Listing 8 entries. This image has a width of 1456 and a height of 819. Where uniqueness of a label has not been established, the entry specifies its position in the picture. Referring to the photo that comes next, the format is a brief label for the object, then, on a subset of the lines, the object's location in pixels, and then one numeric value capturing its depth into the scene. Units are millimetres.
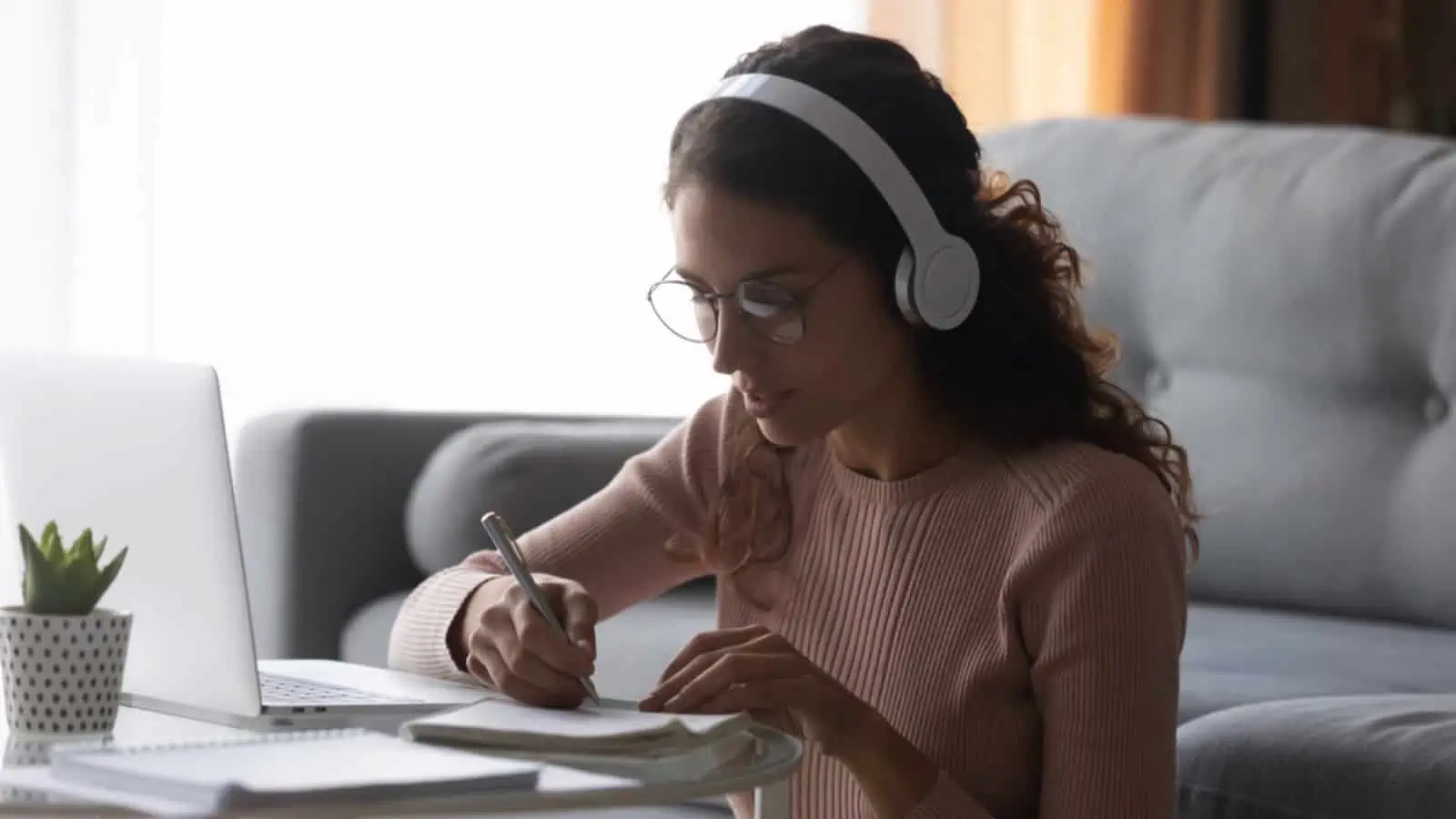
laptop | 2610
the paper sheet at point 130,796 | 2304
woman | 2703
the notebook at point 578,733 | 2484
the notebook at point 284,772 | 2296
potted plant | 2640
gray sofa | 3755
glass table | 2352
